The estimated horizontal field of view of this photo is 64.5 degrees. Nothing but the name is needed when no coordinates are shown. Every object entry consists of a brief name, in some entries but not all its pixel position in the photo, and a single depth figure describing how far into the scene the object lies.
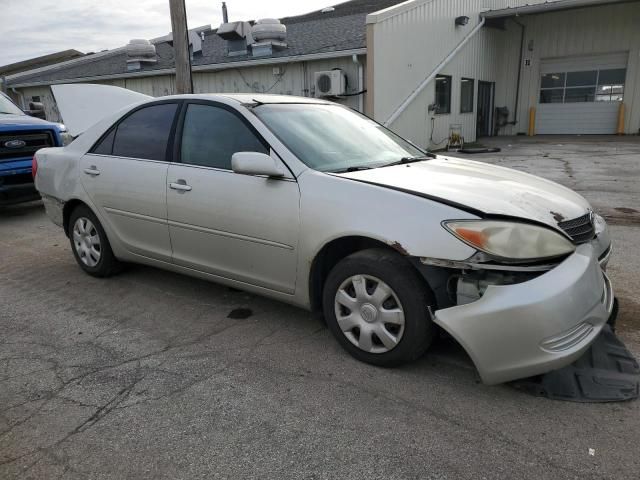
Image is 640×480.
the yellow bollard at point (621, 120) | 18.14
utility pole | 9.09
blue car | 7.40
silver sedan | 2.54
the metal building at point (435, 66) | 12.93
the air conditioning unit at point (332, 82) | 12.45
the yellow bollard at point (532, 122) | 19.75
